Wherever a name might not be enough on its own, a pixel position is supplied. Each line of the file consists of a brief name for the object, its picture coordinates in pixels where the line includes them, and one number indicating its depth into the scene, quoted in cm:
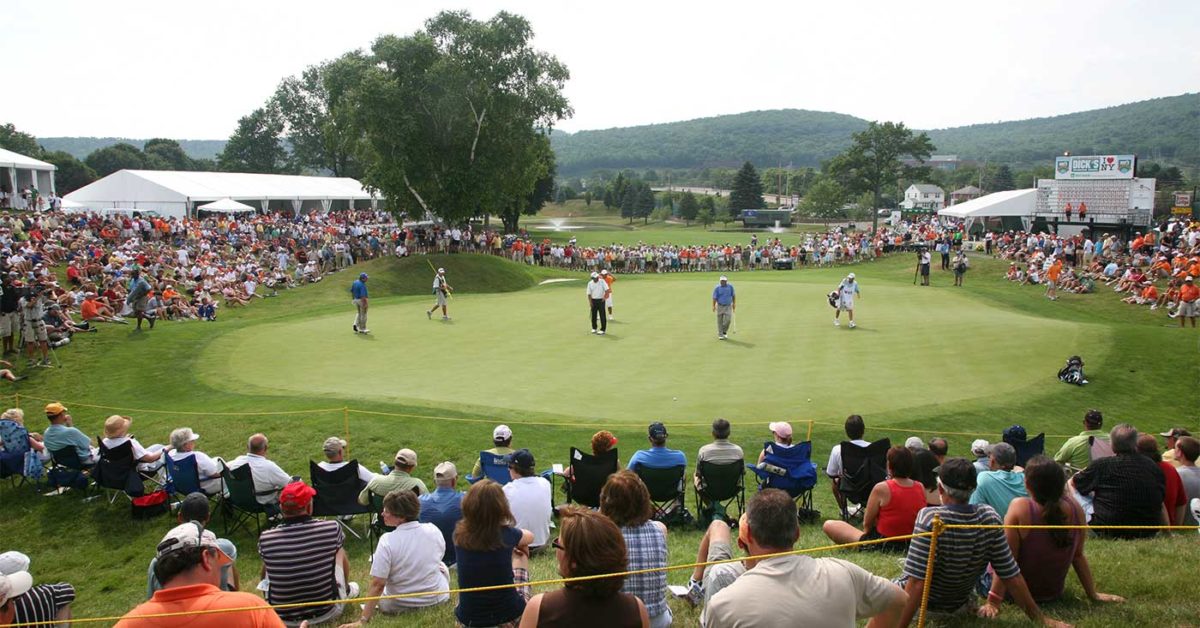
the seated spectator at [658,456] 987
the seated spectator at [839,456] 1012
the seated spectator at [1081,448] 1127
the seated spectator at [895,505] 741
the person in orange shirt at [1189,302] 2661
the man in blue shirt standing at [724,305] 2183
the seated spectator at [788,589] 425
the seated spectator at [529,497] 867
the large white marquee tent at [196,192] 5678
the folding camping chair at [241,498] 1017
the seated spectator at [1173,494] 855
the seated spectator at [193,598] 457
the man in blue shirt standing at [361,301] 2332
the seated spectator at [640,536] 590
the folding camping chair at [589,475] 979
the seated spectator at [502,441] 1029
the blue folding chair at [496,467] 1027
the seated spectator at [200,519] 705
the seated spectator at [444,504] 848
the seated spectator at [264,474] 1022
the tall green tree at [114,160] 10725
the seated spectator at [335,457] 1005
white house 18085
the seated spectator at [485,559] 594
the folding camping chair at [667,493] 989
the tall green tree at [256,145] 11225
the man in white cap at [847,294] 2389
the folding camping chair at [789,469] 1009
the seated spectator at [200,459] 1081
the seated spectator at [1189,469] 910
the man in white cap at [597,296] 2292
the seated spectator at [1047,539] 629
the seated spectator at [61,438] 1200
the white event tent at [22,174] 5335
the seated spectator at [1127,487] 827
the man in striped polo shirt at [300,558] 688
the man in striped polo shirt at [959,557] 580
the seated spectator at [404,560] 696
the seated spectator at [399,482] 925
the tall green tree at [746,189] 11456
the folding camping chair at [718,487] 999
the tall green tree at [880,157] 8656
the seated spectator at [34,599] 619
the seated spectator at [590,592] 438
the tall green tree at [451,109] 4075
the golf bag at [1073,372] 1786
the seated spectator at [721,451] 998
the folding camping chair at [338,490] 991
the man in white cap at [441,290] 2562
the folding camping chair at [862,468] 991
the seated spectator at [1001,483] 809
